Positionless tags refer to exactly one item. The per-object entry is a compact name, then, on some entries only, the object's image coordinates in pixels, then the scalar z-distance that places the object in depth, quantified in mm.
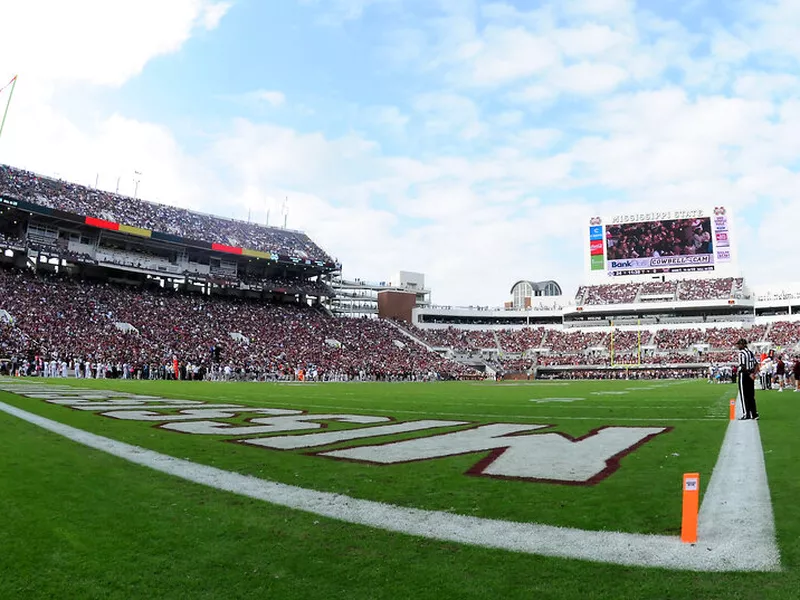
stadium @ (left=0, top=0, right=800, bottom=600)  3176
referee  10633
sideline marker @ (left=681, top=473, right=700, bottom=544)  3613
